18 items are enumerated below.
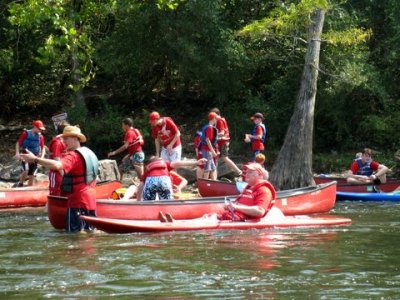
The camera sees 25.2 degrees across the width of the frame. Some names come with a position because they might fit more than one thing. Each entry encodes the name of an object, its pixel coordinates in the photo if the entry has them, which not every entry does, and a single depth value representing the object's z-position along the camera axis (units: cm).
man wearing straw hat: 1174
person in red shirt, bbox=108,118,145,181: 1892
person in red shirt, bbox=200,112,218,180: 1862
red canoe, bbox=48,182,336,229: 1269
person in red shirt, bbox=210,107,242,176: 1927
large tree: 2056
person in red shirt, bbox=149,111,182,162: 1766
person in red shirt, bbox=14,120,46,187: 1972
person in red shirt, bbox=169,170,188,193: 1558
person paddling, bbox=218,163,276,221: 1239
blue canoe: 1870
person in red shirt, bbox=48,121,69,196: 1327
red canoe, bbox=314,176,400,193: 1945
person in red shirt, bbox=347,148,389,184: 1958
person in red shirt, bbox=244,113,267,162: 2003
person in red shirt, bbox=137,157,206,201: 1372
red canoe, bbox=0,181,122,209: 1805
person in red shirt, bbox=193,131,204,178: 1883
